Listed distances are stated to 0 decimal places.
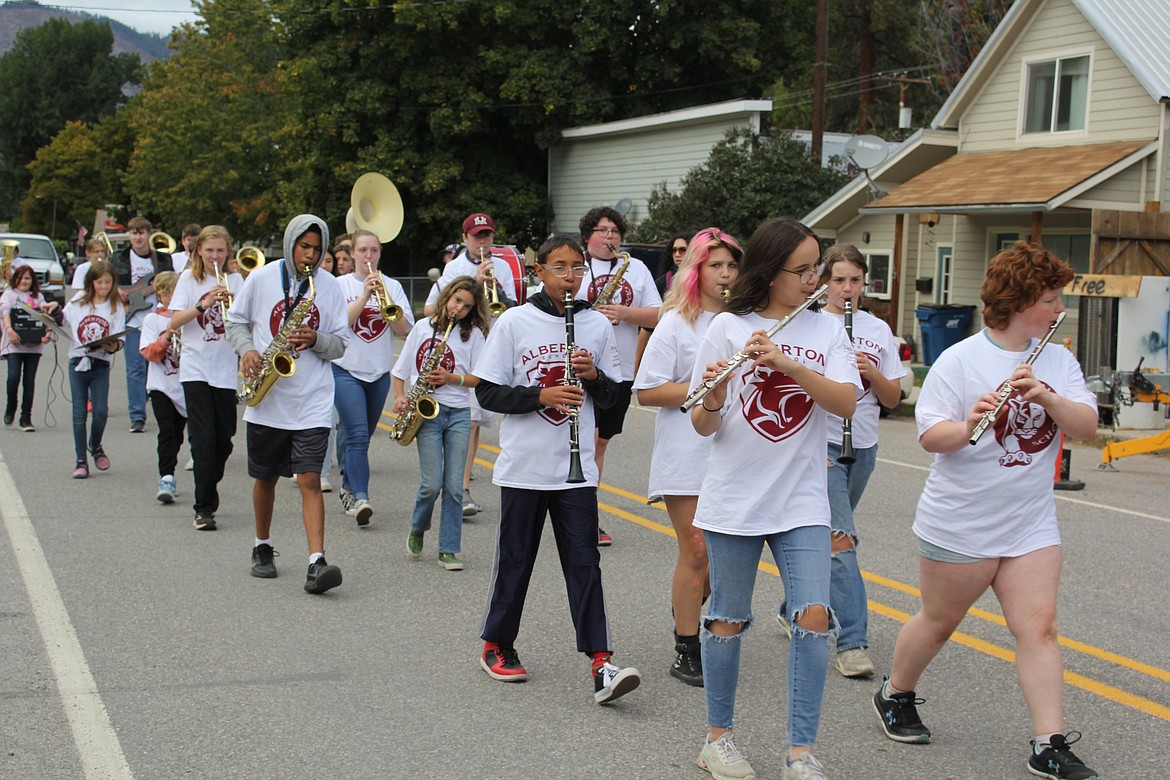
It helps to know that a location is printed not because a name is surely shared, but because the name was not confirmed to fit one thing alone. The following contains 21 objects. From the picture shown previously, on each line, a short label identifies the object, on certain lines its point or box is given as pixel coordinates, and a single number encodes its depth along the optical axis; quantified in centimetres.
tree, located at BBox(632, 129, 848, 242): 2559
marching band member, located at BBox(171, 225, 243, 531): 849
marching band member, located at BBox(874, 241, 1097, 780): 441
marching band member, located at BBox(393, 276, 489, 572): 766
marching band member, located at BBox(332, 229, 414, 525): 892
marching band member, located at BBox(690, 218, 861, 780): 422
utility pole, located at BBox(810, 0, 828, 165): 2425
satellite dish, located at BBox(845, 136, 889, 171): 2252
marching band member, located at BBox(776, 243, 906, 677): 553
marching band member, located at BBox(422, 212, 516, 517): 949
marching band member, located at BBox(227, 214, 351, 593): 706
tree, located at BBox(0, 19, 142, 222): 9812
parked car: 2806
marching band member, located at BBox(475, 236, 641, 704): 545
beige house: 1870
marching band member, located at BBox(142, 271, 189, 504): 947
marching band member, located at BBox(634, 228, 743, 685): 532
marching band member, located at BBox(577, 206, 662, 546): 817
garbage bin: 2230
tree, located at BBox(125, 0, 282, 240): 4512
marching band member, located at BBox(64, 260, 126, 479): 1084
